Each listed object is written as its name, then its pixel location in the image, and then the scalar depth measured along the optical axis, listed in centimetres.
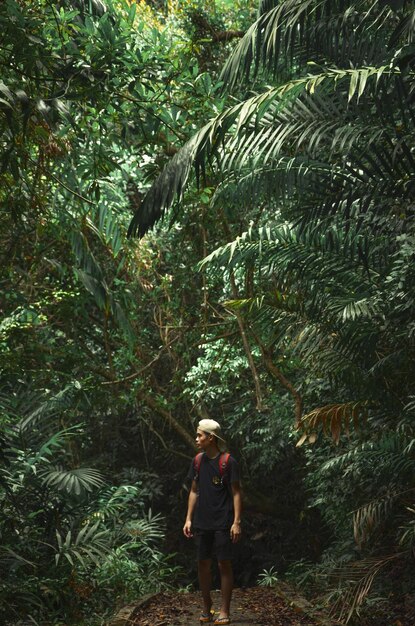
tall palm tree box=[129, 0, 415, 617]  721
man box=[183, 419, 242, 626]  796
